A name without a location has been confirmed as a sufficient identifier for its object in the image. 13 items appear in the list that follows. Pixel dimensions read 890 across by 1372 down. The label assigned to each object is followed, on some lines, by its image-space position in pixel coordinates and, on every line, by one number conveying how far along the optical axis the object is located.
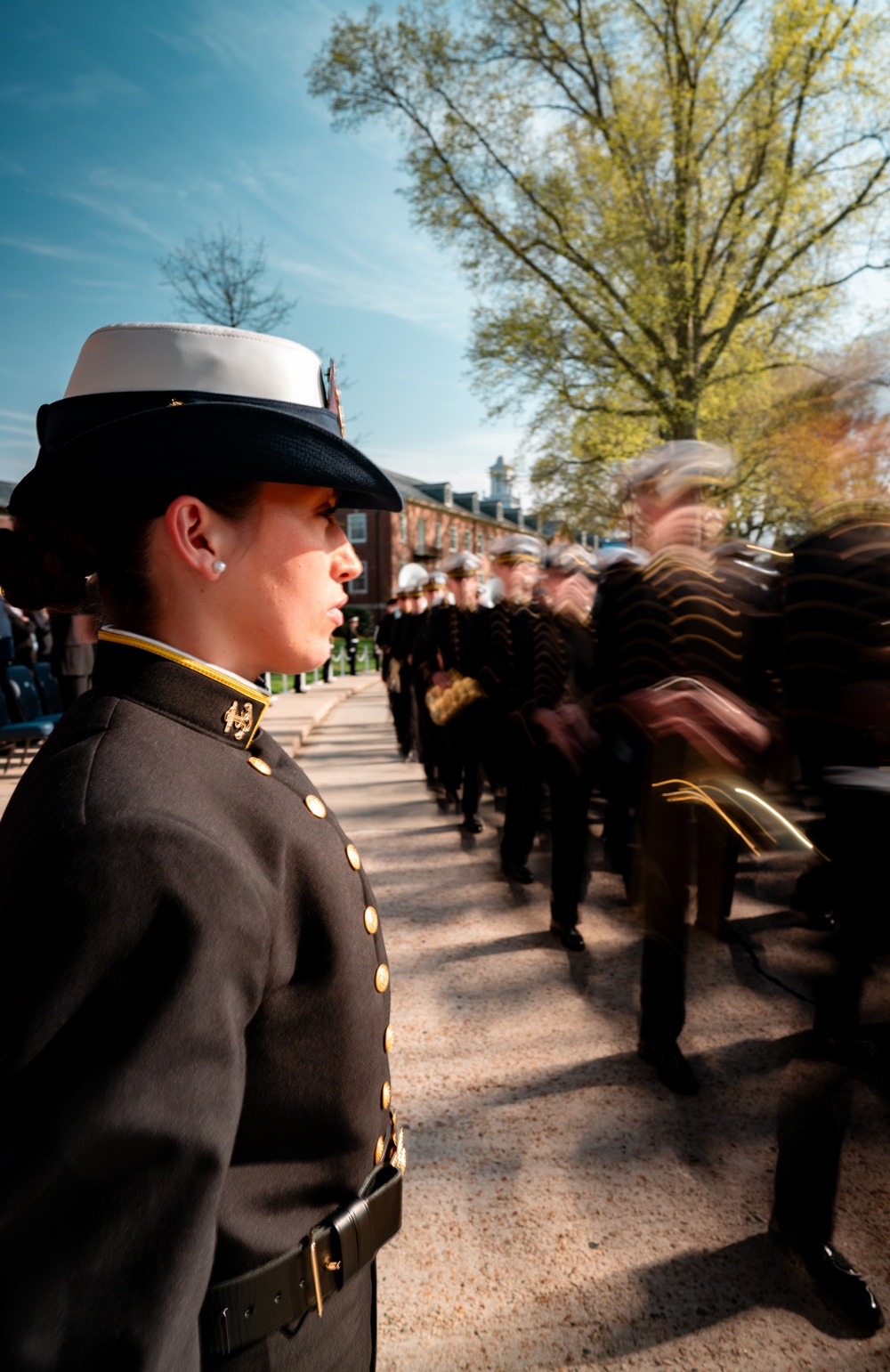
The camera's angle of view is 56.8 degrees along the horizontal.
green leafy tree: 13.84
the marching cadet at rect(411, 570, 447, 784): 8.87
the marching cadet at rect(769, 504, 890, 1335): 2.29
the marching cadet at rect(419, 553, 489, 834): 6.98
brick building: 48.31
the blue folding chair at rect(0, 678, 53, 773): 8.66
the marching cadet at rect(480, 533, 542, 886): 5.76
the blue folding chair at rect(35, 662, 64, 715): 10.56
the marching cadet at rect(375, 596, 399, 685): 13.57
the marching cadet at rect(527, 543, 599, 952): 4.67
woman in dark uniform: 0.76
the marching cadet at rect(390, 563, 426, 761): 10.70
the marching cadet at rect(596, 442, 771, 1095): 3.31
